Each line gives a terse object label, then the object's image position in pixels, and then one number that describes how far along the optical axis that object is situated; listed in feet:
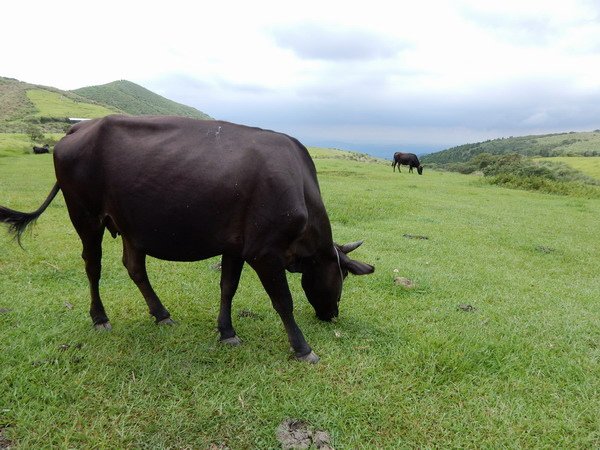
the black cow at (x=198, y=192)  12.96
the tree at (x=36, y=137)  155.80
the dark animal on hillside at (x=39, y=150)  120.28
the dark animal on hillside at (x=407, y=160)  126.49
